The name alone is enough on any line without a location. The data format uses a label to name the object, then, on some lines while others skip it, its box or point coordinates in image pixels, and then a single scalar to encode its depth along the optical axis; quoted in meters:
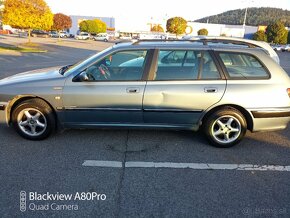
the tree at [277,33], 49.38
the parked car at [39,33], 58.01
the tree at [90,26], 65.69
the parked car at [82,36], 53.00
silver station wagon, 3.65
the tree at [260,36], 51.32
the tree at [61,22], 55.72
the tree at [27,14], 21.44
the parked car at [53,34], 59.15
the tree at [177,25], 49.78
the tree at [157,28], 87.57
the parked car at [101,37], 54.67
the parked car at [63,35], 65.56
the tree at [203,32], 57.43
